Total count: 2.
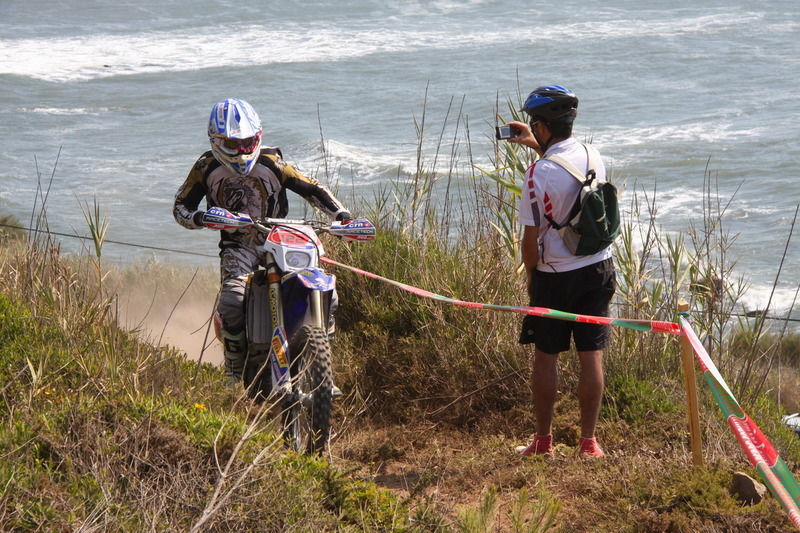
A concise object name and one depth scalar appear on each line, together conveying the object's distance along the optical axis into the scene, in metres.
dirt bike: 10.46
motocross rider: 11.61
